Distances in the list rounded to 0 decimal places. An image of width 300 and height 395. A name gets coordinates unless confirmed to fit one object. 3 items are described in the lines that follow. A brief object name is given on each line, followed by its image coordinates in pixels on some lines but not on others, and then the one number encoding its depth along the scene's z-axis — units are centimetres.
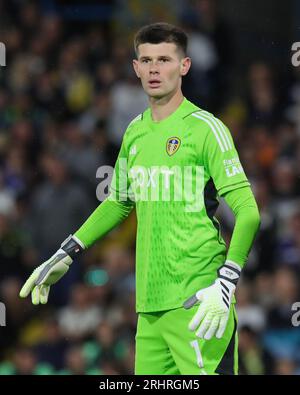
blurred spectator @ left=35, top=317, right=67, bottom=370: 1902
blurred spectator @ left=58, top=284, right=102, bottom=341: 1958
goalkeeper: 1110
